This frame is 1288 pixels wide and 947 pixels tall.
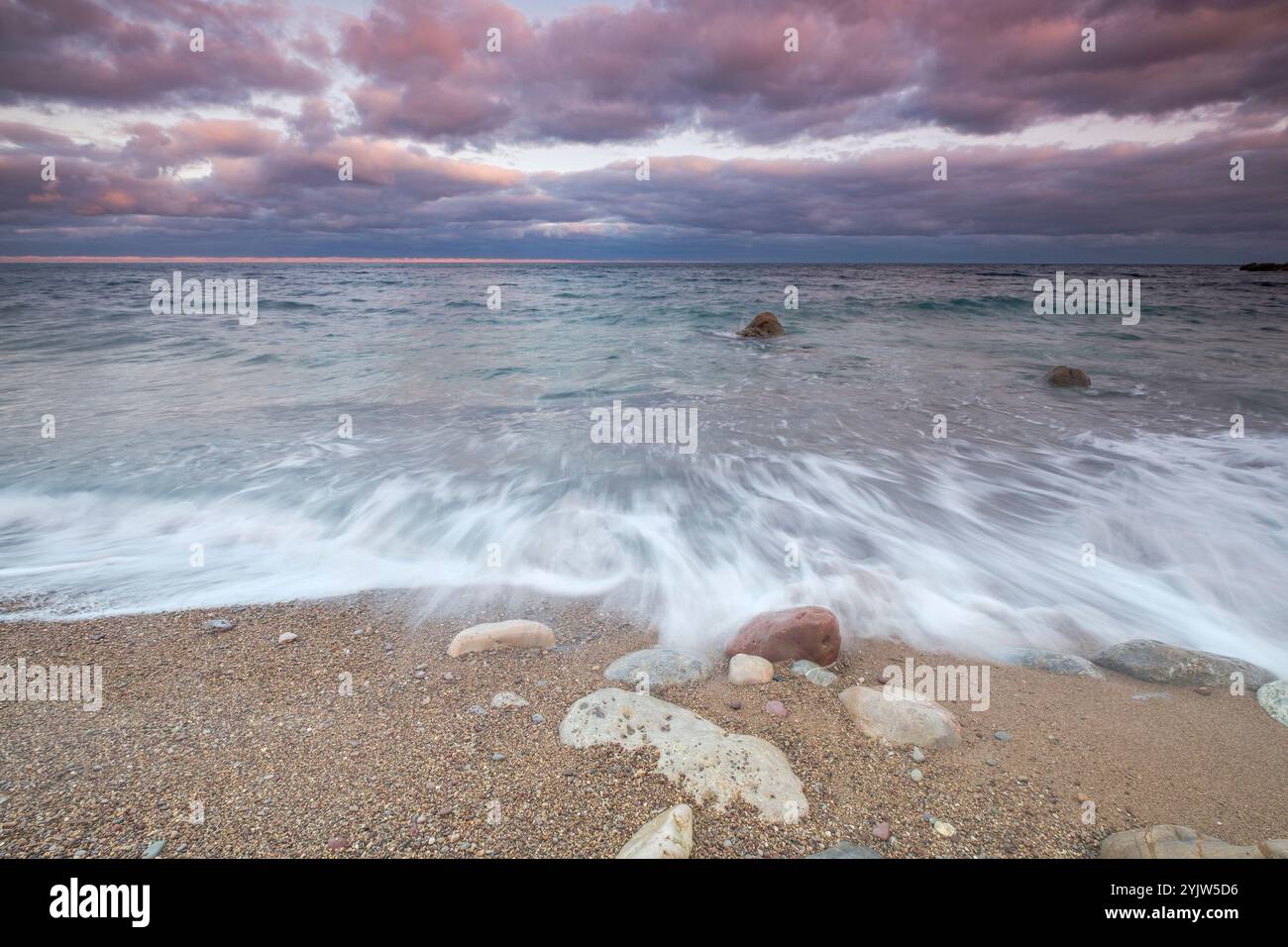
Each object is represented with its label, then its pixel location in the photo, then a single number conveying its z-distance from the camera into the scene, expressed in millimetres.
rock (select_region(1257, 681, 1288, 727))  3119
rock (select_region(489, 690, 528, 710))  3072
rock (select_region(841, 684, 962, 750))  2822
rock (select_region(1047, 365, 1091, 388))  12906
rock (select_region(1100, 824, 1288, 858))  2090
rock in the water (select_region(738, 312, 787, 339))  20438
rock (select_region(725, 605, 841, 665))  3551
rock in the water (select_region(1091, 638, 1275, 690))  3391
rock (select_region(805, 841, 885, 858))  2160
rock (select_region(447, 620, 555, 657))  3596
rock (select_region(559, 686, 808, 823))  2412
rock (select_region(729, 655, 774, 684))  3336
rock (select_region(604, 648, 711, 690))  3326
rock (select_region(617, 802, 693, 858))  2064
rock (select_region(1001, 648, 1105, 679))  3518
